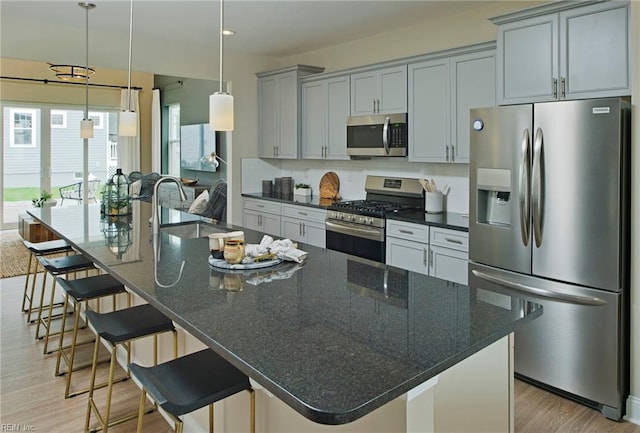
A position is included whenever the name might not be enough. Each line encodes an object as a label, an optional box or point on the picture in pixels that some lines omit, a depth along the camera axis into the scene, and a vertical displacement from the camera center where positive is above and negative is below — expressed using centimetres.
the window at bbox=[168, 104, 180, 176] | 957 +117
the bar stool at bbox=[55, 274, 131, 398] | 273 -53
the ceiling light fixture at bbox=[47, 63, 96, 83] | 595 +165
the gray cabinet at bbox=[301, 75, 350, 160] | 493 +88
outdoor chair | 945 +12
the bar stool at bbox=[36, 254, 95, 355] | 311 -45
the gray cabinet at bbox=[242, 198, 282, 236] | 543 -20
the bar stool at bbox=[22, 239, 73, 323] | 356 -40
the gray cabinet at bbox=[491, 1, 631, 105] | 262 +87
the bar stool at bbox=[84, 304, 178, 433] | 211 -59
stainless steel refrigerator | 258 -20
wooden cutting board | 541 +14
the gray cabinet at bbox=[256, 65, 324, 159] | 543 +104
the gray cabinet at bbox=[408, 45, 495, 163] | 367 +80
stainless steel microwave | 430 +60
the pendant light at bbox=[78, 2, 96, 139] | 456 +70
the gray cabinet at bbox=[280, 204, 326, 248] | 483 -27
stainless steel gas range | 412 -14
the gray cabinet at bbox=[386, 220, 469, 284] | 349 -39
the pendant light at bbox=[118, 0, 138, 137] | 337 +54
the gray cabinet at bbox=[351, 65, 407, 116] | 429 +101
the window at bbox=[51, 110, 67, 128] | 930 +156
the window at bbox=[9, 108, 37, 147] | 893 +134
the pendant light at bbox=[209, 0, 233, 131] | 222 +41
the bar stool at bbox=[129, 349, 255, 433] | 149 -61
